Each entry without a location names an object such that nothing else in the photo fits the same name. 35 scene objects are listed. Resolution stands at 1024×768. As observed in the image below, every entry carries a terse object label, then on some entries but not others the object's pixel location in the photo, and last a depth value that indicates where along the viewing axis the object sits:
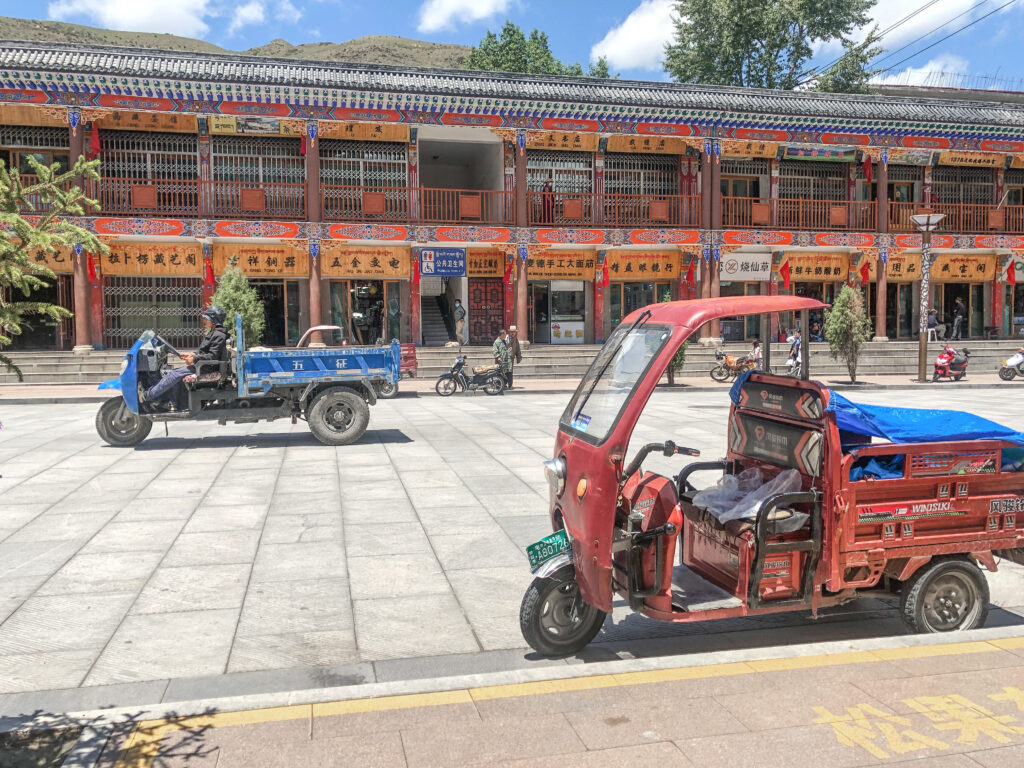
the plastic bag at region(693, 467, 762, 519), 4.45
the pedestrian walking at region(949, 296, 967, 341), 28.84
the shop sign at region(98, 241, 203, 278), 22.81
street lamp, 20.58
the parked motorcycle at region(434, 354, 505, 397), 18.92
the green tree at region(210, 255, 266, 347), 18.50
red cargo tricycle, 3.93
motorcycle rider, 10.51
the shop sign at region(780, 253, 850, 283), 28.39
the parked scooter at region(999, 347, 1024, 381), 21.42
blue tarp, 4.13
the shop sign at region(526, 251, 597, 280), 26.53
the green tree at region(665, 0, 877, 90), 39.25
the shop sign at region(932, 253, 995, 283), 29.48
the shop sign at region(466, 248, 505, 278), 25.98
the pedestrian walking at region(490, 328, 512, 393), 18.95
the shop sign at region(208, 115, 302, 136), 22.92
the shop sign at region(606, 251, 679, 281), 27.14
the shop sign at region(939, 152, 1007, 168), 28.88
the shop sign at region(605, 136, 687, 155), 26.36
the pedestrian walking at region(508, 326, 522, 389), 20.14
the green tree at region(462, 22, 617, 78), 47.75
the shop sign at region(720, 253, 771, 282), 27.22
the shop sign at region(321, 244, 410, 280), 24.92
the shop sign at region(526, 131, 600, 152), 25.42
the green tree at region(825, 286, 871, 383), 20.77
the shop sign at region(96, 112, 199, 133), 22.41
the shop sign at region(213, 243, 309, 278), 23.64
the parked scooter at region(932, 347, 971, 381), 21.42
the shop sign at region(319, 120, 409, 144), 24.28
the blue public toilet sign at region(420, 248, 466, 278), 24.86
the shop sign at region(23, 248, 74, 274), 22.56
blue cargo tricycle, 10.62
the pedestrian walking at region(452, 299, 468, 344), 24.81
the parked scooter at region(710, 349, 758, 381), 21.83
